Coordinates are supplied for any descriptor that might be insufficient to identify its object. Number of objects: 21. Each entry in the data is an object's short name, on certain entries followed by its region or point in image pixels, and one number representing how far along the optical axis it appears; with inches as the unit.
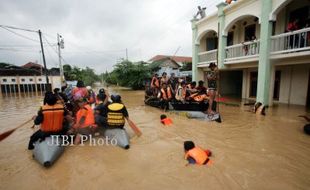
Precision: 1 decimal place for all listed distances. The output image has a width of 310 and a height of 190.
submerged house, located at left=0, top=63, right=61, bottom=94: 1075.3
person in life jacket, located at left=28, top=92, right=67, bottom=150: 150.6
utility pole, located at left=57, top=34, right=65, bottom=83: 832.3
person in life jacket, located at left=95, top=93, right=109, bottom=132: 193.5
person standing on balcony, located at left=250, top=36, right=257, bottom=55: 374.8
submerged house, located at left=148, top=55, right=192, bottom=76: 937.1
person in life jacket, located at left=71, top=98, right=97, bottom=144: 179.2
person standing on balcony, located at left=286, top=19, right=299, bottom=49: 312.2
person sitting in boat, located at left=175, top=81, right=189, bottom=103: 323.3
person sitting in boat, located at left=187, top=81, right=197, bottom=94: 311.4
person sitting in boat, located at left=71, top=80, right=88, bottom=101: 225.0
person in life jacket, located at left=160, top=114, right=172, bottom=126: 260.5
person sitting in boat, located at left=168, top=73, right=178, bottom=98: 446.9
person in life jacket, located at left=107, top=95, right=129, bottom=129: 179.9
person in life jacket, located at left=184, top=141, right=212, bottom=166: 136.9
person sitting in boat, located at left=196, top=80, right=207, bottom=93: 294.8
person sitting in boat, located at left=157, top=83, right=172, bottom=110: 338.6
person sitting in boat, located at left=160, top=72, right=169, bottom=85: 377.2
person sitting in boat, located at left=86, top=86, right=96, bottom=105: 263.0
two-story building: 318.3
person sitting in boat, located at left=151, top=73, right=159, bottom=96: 398.3
